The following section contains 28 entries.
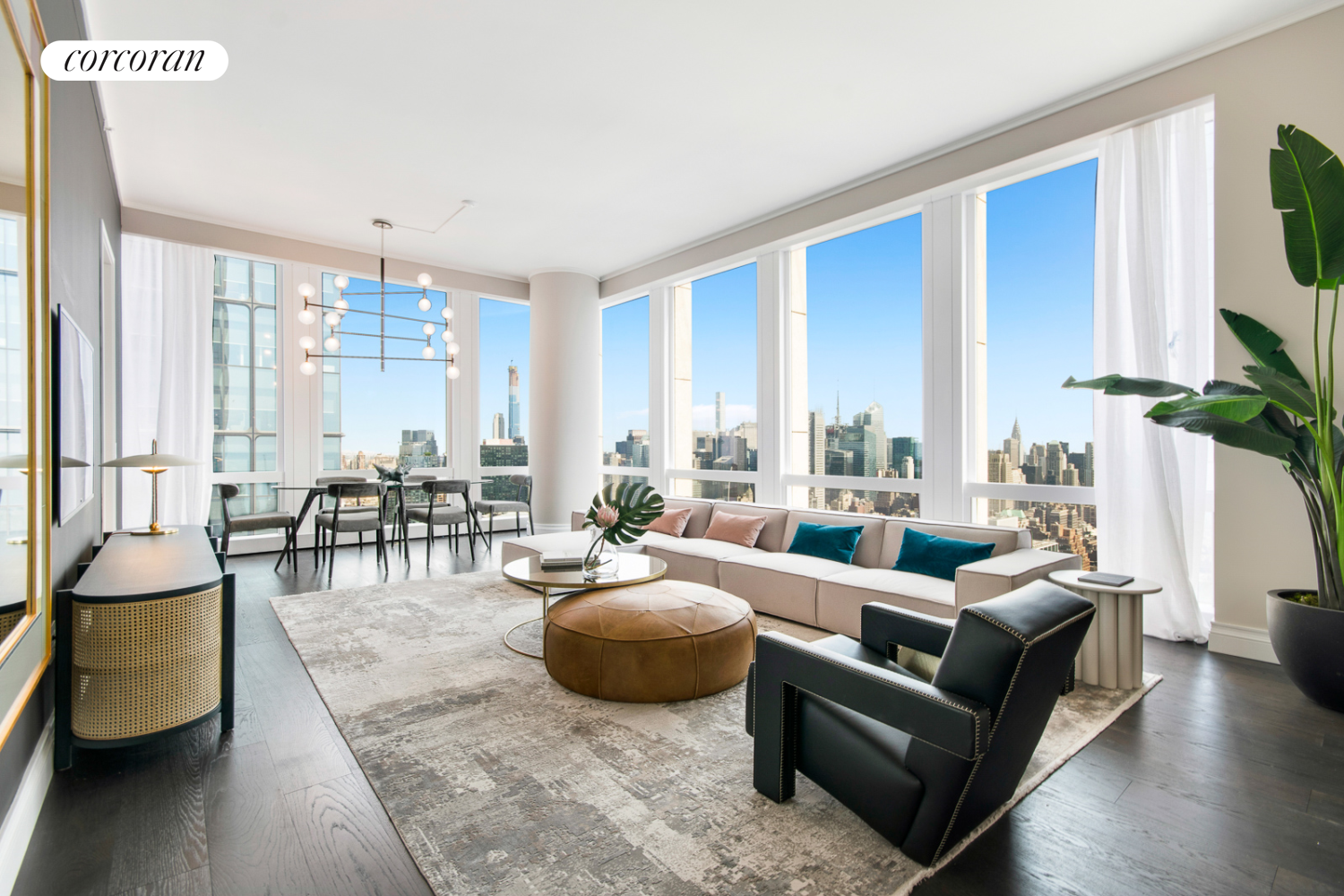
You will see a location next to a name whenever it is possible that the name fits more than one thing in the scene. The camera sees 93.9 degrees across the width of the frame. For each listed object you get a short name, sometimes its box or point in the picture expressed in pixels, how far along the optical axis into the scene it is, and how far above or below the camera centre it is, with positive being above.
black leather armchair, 1.50 -0.73
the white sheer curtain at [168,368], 5.71 +0.74
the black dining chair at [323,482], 6.46 -0.37
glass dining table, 5.76 -0.61
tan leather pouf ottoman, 2.71 -0.90
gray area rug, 1.67 -1.13
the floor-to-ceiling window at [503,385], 7.95 +0.78
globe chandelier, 5.34 +1.19
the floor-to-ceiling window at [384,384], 6.94 +0.72
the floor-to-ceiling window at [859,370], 4.93 +0.64
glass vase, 3.46 -0.69
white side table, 2.88 -0.89
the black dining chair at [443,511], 5.94 -0.63
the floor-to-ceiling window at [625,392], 7.54 +0.67
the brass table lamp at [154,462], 3.33 -0.08
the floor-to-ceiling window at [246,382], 6.34 +0.68
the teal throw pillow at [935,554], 3.60 -0.64
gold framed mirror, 1.51 +0.21
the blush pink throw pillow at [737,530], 4.88 -0.66
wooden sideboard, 2.09 -0.72
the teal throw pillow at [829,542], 4.22 -0.66
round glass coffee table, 3.23 -0.70
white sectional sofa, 3.22 -0.78
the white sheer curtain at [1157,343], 3.51 +0.59
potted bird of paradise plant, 2.64 +0.12
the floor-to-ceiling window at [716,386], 6.29 +0.64
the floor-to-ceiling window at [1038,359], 4.07 +0.59
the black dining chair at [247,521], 5.25 -0.64
